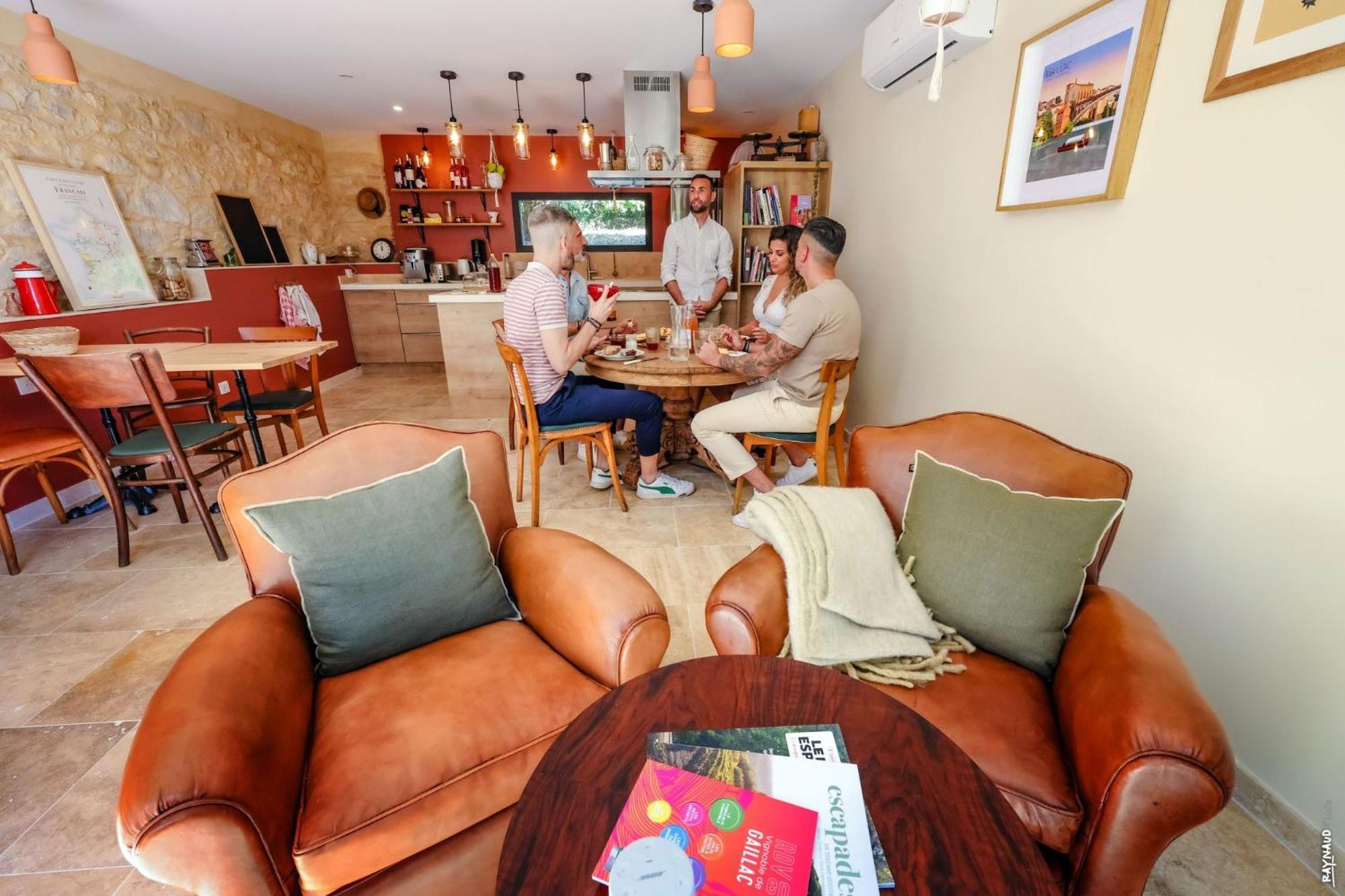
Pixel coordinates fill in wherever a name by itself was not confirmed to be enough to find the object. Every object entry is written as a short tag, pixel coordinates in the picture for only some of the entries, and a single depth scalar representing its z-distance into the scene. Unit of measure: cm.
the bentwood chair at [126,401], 206
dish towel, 478
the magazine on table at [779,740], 80
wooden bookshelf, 415
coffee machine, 618
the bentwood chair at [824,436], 224
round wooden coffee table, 66
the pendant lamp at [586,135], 421
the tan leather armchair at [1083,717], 79
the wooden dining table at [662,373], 248
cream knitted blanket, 117
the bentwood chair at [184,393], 289
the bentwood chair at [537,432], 242
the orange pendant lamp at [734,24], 213
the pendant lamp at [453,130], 414
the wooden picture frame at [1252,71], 109
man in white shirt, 421
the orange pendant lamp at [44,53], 233
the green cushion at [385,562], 111
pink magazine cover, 64
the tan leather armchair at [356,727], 75
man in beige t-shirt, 228
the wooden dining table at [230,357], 239
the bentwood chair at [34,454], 224
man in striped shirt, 237
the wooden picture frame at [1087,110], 152
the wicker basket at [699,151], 434
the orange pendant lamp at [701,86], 303
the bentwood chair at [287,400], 311
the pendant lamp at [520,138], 417
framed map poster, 297
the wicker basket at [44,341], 239
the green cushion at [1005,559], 114
